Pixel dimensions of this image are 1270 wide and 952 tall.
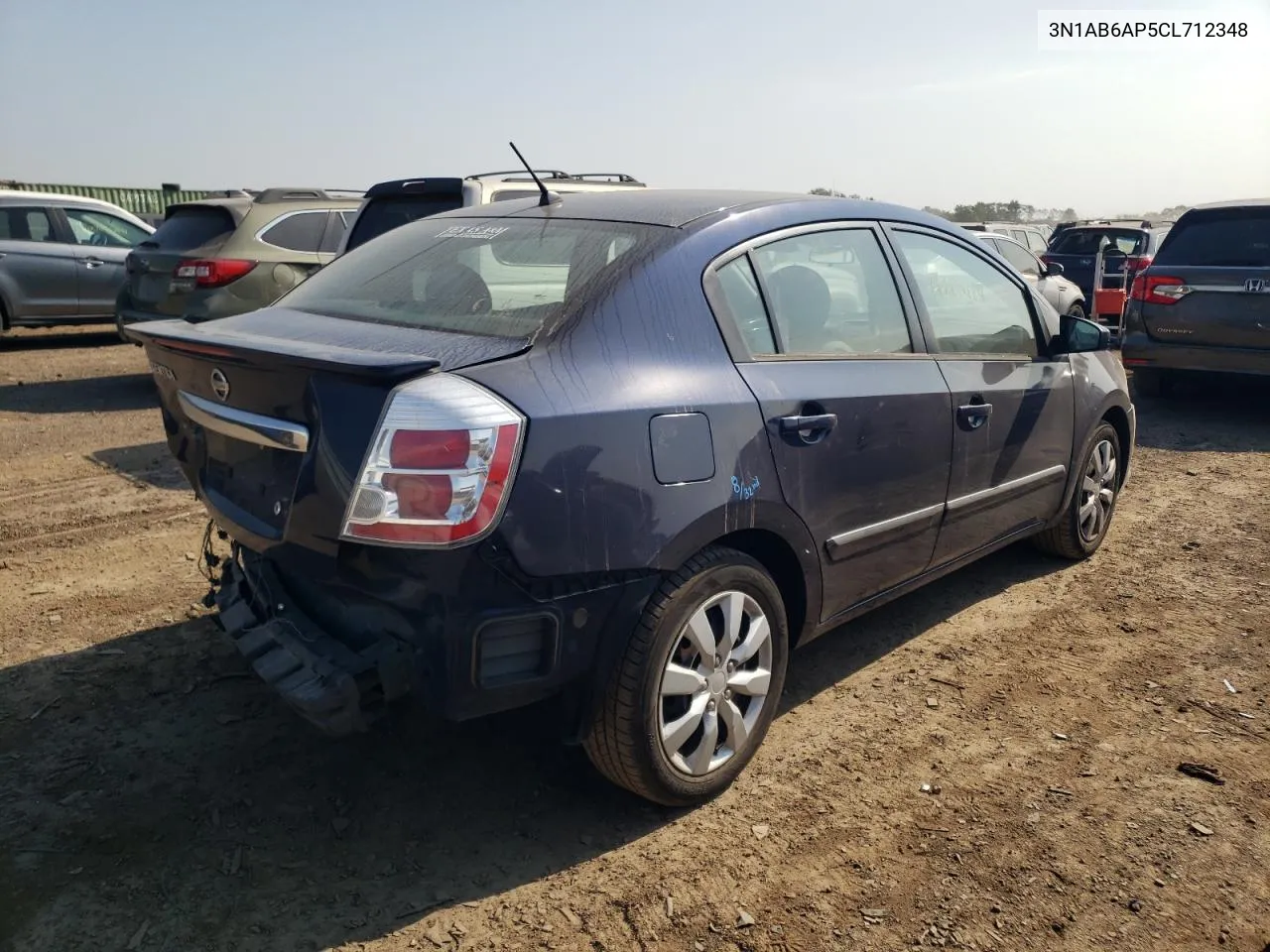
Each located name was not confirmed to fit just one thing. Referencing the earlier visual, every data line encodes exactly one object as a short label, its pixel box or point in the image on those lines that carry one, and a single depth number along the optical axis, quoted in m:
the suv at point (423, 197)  6.52
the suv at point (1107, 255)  13.80
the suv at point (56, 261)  11.20
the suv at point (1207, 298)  7.91
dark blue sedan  2.48
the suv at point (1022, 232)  16.28
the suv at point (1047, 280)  11.00
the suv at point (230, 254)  8.27
